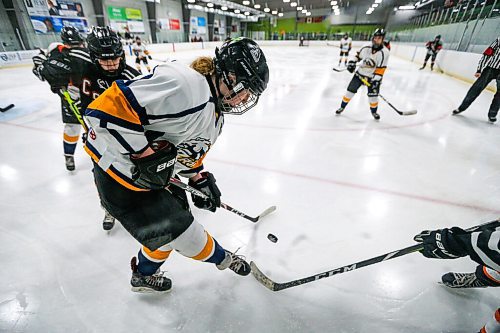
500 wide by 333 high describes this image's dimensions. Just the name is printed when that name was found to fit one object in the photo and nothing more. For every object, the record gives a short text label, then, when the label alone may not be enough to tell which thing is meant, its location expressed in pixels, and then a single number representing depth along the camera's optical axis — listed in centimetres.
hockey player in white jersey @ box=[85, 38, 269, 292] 82
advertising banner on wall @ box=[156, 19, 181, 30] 1882
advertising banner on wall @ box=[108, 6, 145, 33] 1561
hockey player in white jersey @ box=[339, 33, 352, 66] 1035
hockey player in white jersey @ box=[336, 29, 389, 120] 374
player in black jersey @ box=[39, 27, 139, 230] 187
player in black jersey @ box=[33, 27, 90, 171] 207
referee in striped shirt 383
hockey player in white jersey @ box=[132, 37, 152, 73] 846
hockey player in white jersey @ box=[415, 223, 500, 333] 87
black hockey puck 165
